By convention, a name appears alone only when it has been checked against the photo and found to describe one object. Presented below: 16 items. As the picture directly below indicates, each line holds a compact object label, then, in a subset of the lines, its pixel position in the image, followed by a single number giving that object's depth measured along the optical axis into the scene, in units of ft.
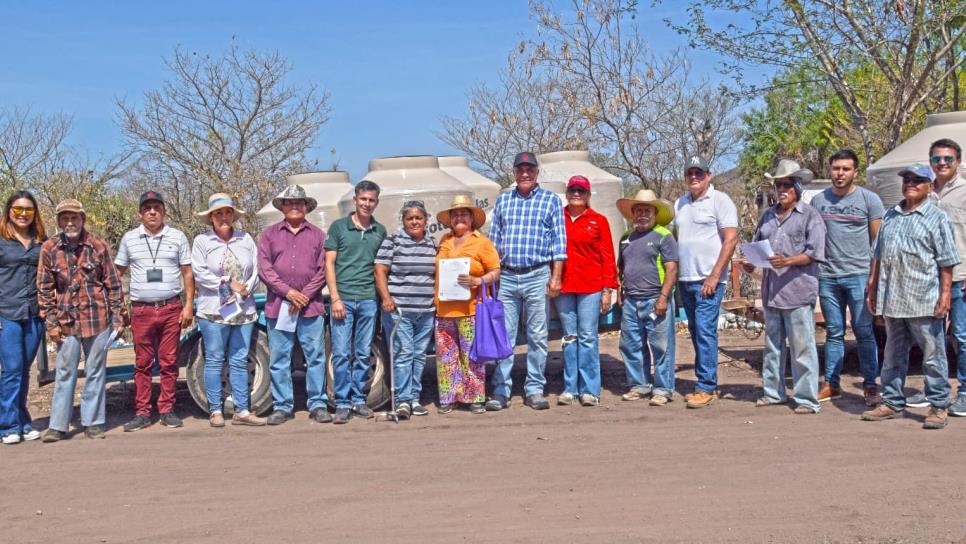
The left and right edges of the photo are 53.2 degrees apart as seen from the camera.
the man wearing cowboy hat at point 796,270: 23.95
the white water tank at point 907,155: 29.30
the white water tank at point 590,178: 30.25
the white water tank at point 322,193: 31.58
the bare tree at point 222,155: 60.80
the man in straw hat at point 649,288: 25.29
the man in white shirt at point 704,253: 24.93
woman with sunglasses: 23.02
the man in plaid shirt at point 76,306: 23.20
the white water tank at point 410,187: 27.89
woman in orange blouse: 24.73
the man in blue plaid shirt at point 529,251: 25.00
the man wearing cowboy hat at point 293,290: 24.44
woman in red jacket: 25.35
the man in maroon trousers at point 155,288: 24.13
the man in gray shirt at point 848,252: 24.72
